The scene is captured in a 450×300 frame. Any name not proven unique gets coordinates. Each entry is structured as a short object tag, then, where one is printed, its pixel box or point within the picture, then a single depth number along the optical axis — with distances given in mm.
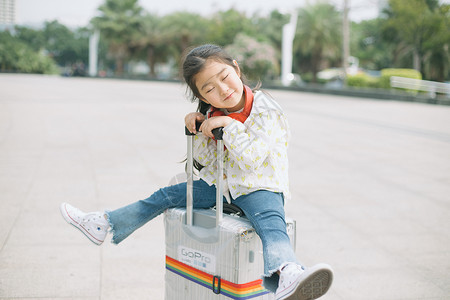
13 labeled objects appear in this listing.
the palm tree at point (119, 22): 46219
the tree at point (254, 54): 29156
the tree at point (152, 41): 45522
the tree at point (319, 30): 35000
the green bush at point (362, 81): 22366
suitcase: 1979
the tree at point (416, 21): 24141
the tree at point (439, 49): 23766
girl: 1927
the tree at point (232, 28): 34244
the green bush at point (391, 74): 20969
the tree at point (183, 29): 43438
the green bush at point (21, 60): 42594
